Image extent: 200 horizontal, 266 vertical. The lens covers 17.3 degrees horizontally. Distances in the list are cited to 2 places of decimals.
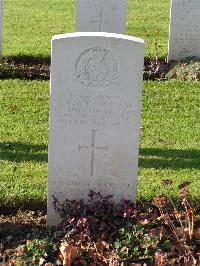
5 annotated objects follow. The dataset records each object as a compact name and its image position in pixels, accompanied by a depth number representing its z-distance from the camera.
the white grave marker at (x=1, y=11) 10.82
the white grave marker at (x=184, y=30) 11.25
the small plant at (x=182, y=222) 5.02
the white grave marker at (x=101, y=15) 11.18
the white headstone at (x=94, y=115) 5.14
